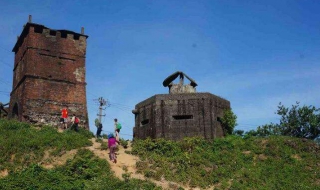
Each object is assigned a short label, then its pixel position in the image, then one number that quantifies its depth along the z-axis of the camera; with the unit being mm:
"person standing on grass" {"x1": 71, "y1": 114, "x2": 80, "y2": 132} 18281
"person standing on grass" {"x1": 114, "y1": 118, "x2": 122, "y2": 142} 16172
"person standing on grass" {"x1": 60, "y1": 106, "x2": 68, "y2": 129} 20102
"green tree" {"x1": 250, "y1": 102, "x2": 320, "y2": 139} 25156
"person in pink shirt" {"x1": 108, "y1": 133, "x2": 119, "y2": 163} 13953
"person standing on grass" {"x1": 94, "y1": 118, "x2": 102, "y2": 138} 18697
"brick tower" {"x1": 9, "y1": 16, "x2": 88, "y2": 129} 22422
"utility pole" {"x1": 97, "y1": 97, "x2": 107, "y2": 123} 35969
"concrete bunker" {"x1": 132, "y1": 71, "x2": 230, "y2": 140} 16531
